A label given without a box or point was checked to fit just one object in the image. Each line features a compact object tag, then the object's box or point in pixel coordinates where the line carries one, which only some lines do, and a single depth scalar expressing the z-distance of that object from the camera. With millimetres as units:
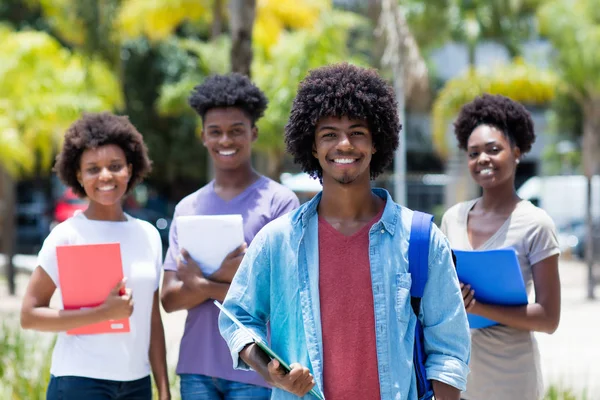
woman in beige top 7191
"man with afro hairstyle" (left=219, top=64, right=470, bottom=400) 5215
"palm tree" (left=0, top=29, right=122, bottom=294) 26687
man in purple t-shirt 7359
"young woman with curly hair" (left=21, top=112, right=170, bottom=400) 7281
